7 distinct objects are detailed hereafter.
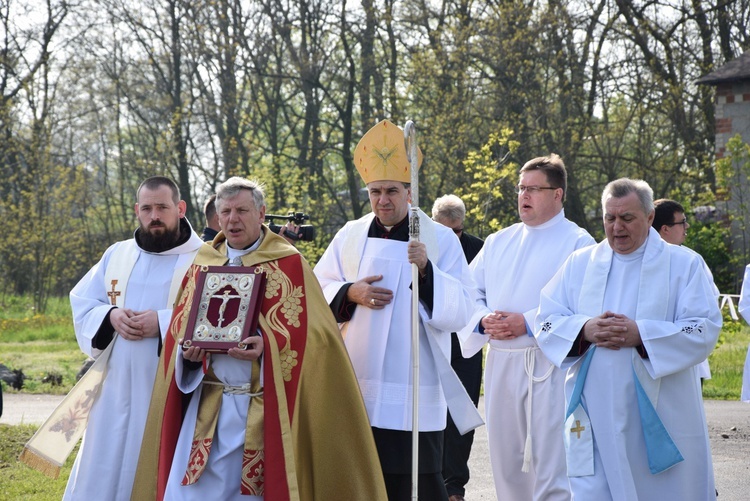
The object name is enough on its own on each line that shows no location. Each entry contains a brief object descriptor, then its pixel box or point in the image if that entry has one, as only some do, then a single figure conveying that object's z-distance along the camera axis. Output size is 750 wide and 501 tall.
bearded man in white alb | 11.69
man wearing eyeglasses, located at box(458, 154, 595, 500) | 12.34
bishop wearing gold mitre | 11.09
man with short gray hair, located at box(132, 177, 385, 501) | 10.23
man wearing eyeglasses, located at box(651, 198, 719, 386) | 14.59
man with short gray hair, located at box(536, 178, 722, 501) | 10.19
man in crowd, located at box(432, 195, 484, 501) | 14.80
